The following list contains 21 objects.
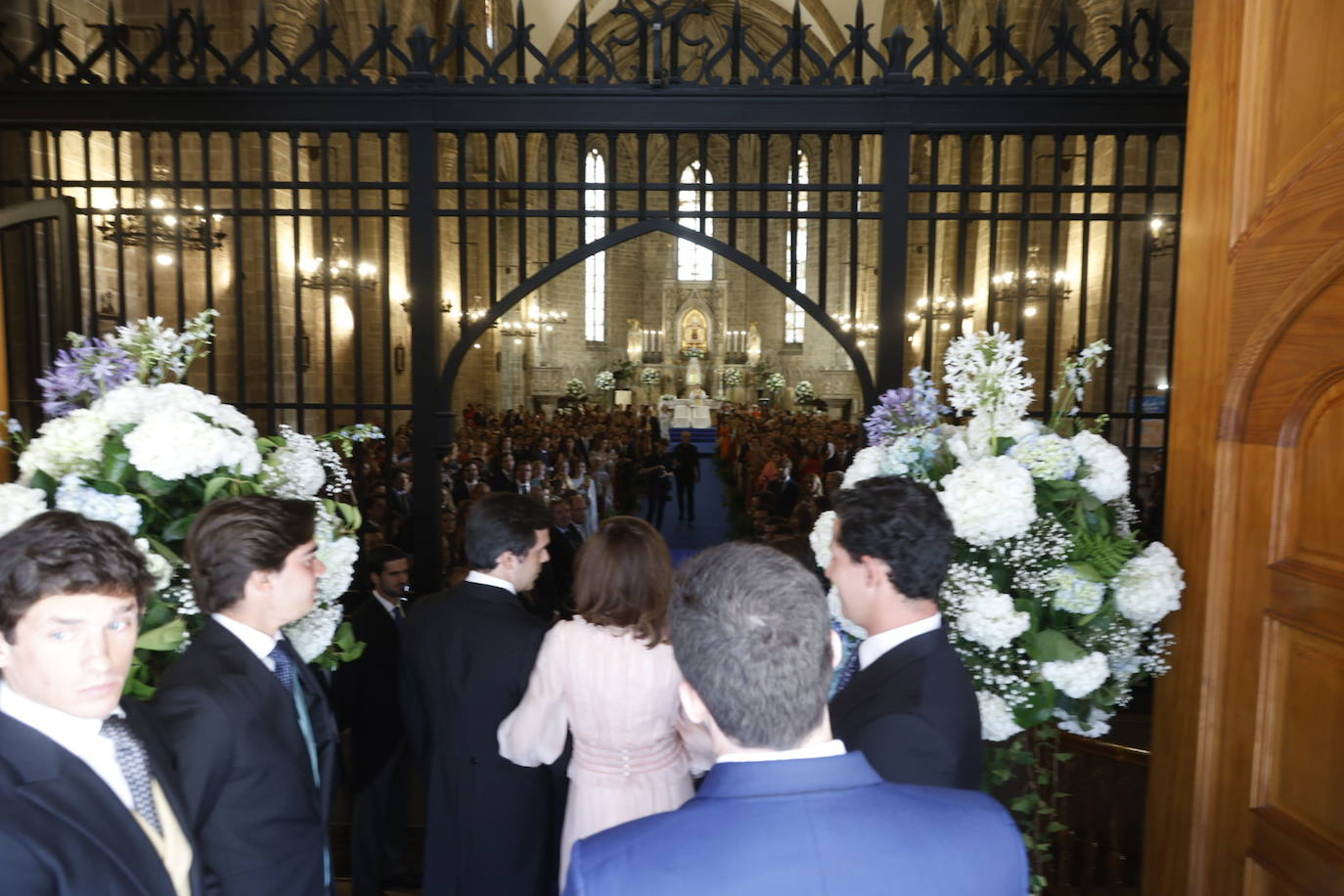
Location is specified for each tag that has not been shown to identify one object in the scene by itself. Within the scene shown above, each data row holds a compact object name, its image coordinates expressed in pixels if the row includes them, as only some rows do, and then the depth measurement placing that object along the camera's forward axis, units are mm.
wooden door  1855
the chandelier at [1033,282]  9645
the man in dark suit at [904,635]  1780
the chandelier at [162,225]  4043
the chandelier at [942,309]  13902
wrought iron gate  3871
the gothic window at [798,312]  24986
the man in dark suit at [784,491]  8969
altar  24250
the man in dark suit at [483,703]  2764
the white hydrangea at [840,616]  2426
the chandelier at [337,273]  10664
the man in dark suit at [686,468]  12492
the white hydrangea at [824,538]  2547
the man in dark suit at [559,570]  5680
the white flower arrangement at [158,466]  2186
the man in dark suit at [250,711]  1874
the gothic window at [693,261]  30172
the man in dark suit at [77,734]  1355
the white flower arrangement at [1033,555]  2244
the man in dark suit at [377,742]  3354
